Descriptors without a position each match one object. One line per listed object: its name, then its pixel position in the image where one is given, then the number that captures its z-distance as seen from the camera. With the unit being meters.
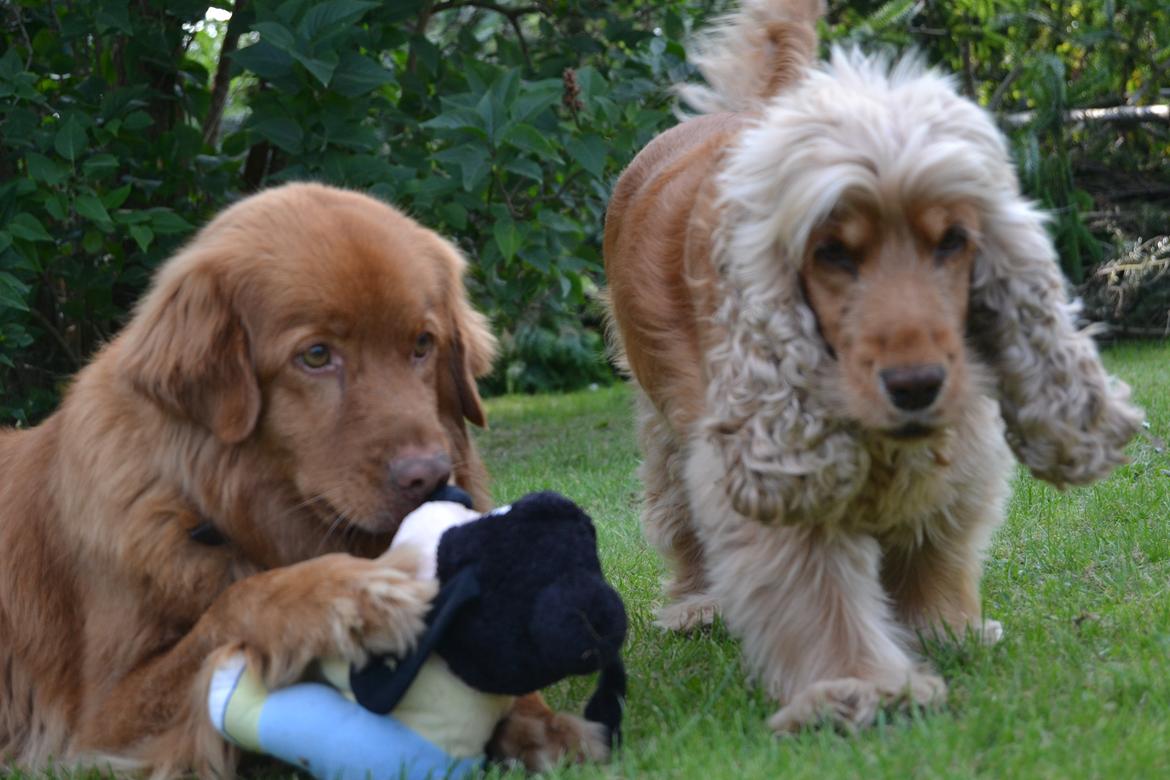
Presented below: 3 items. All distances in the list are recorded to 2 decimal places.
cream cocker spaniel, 2.97
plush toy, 2.72
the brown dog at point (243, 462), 2.97
